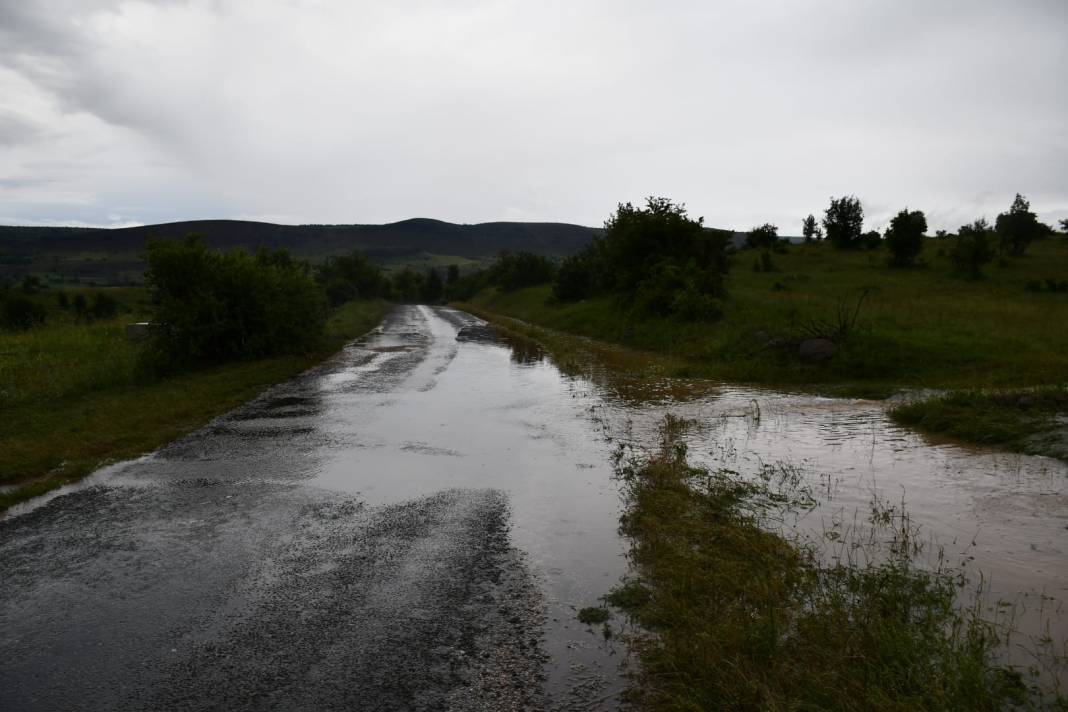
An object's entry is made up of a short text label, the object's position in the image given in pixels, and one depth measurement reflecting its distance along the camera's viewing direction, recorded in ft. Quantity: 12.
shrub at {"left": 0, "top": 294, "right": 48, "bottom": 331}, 135.85
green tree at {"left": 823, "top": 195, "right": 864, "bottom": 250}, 167.94
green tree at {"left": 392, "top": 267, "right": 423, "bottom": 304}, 389.11
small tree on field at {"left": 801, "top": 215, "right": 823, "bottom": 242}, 204.74
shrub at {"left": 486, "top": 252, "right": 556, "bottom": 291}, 225.56
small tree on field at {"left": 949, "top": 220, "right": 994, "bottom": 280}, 119.55
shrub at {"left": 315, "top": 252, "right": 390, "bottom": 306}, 295.67
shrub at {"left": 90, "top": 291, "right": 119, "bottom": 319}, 162.91
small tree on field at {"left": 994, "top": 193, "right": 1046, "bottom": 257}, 146.92
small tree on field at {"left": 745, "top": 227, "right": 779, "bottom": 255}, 180.34
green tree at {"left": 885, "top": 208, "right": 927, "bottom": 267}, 134.21
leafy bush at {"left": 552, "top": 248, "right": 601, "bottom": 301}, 152.15
